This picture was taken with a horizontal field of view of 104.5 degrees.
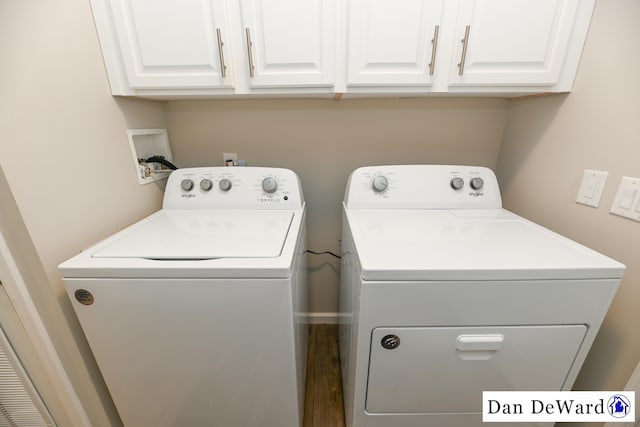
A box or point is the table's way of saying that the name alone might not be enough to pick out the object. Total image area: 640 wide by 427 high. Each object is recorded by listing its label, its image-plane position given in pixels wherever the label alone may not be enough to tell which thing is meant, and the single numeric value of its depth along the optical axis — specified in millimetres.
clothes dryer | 697
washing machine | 725
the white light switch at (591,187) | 914
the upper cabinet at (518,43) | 932
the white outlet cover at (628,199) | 805
